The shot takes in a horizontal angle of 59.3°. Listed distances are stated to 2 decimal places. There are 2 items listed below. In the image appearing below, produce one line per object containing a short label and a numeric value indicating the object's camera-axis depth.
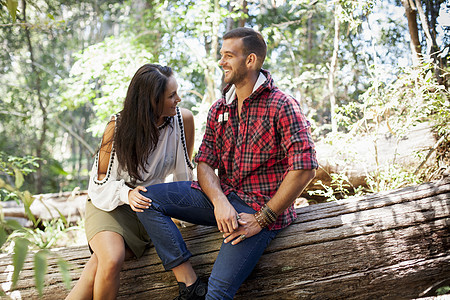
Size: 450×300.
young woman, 2.54
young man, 2.23
